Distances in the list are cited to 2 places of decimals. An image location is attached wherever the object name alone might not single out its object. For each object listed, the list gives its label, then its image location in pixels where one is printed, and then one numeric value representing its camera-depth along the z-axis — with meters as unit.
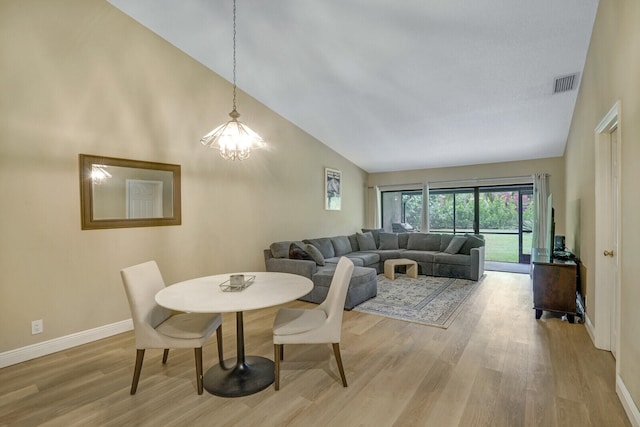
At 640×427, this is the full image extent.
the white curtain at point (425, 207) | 7.54
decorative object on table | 2.28
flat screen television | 4.00
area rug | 3.69
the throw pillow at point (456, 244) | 6.02
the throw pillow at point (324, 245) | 5.59
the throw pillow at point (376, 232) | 7.25
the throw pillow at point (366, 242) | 6.89
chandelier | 2.65
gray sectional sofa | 4.28
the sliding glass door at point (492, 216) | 6.79
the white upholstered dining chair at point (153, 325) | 2.13
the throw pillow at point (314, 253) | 4.70
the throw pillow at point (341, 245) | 6.09
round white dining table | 1.93
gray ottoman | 4.05
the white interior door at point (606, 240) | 2.71
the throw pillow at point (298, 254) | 4.65
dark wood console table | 3.41
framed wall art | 6.57
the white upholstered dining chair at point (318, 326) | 2.18
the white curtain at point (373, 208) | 8.20
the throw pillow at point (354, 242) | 6.75
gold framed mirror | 3.09
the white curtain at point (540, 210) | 6.13
